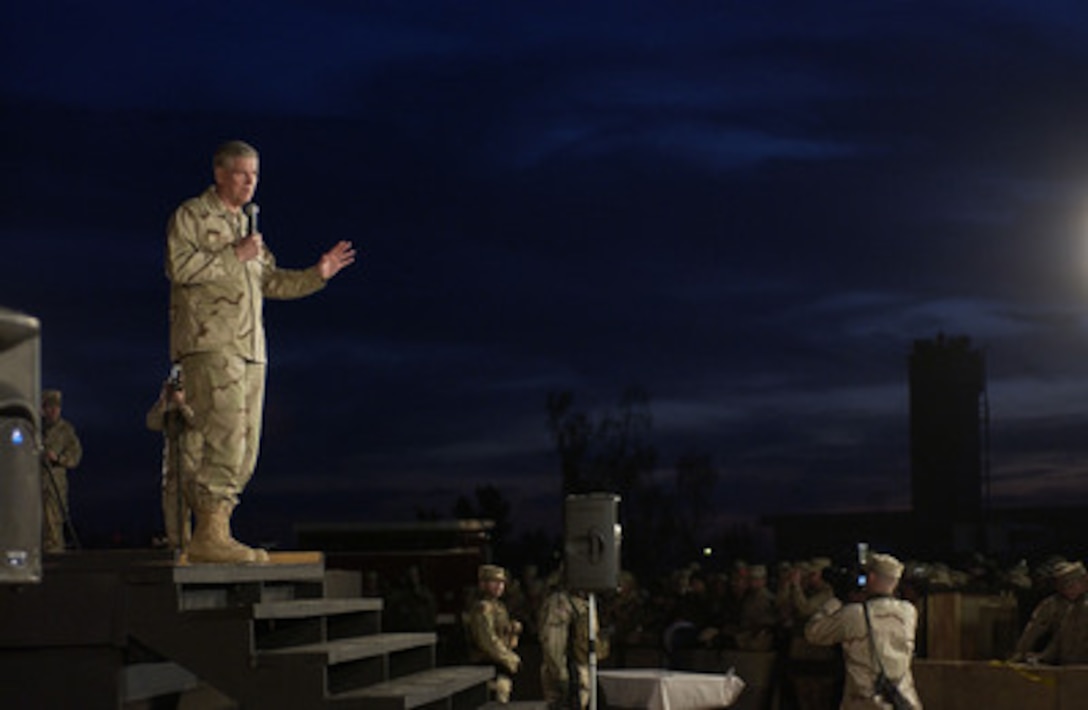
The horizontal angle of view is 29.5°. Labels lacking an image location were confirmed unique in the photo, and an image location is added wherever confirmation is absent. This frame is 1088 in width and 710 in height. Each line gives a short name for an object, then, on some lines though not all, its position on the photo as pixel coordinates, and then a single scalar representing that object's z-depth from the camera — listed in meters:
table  18.17
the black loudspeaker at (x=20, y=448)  6.24
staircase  10.30
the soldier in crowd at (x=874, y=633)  14.70
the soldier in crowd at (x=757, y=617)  21.87
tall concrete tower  63.56
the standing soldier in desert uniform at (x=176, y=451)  11.10
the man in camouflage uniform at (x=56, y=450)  17.27
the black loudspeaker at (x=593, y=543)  16.69
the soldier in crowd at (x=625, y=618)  23.73
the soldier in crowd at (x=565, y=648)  18.59
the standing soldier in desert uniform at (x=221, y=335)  11.10
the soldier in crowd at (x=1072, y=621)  17.11
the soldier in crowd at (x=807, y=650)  21.02
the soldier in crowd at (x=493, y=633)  18.52
